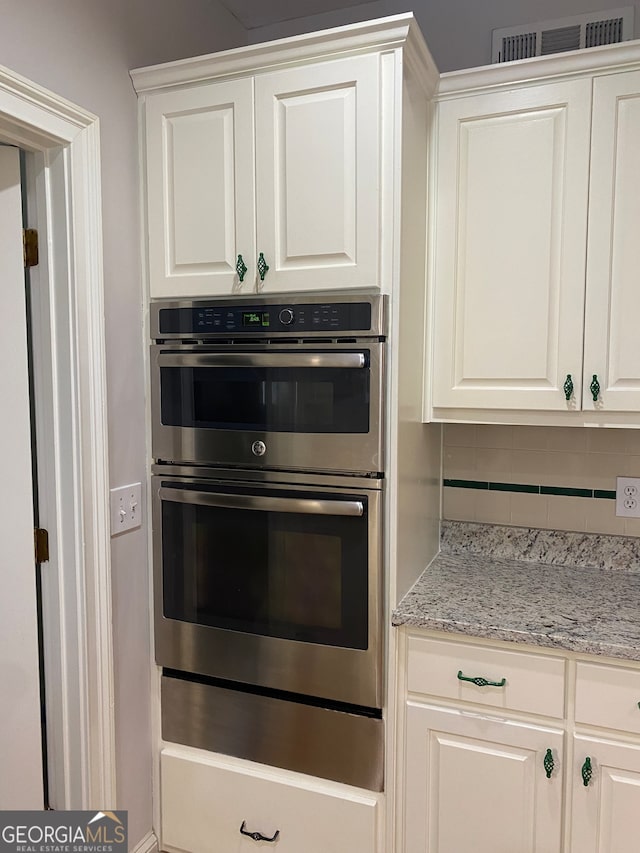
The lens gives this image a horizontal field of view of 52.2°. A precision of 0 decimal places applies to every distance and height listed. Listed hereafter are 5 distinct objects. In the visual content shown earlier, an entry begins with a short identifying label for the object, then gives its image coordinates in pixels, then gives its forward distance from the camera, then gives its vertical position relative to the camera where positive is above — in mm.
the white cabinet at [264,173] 1604 +507
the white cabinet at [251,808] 1727 -1210
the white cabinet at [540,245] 1671 +330
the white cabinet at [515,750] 1502 -919
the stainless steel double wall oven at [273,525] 1656 -421
